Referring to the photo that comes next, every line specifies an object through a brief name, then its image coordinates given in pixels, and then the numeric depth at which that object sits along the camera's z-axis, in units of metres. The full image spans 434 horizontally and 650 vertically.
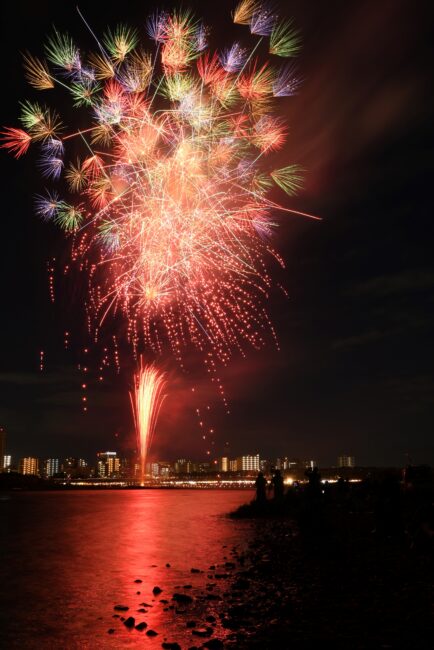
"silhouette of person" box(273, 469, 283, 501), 32.05
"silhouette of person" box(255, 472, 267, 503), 30.53
